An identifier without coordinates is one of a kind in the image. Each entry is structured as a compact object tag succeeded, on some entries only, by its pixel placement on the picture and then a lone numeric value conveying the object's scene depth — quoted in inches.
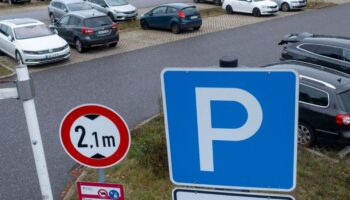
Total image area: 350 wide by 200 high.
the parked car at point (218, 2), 1288.1
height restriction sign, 118.1
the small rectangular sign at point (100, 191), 123.6
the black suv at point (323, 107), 340.5
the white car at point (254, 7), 1061.1
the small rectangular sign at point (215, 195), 82.7
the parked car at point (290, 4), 1135.0
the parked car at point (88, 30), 713.6
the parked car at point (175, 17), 856.3
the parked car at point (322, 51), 482.6
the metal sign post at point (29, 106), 124.7
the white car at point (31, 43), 631.8
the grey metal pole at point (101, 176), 126.4
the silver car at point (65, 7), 940.6
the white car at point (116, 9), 1008.2
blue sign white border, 77.9
